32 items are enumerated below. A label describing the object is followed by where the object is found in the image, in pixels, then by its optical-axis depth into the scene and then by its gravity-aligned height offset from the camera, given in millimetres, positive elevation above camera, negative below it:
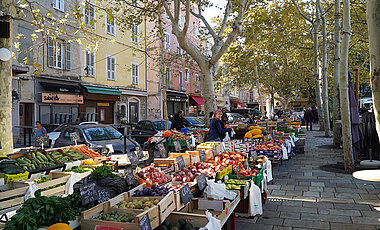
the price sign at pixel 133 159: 5049 -617
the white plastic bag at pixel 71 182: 4880 -965
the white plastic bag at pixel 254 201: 4840 -1337
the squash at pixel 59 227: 2672 -933
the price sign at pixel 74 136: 7535 -320
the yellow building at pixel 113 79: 19781 +3331
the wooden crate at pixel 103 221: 2820 -970
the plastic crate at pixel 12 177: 4655 -831
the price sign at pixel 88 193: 3211 -772
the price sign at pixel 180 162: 5383 -745
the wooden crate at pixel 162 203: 3217 -941
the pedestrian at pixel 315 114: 30766 +572
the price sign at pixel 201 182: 4121 -859
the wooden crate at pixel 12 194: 3904 -954
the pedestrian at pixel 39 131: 10697 -227
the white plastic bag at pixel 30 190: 4152 -929
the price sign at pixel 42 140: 7236 -383
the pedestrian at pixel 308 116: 23475 +287
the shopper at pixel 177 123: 13134 -39
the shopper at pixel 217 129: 8252 -222
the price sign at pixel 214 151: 7062 -725
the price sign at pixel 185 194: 3617 -907
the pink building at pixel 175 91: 26812 +3283
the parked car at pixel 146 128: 14414 -279
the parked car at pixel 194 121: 16664 +14
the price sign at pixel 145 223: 2750 -953
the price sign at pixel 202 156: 6208 -731
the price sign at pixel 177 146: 7240 -595
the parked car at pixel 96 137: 9391 -452
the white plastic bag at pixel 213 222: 3005 -1044
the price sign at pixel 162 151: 7259 -708
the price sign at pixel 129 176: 4109 -755
